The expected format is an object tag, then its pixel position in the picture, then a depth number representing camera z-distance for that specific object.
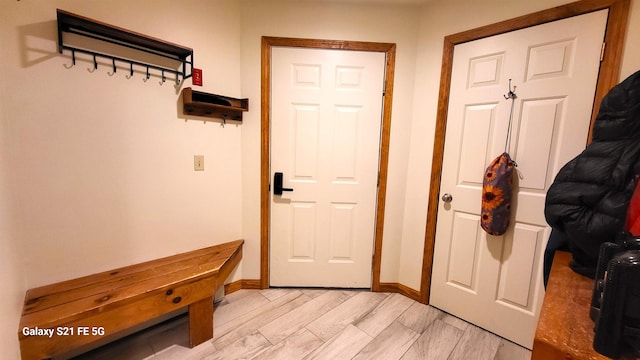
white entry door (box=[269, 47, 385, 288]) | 2.05
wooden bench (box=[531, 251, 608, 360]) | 0.60
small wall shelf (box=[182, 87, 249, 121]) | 1.70
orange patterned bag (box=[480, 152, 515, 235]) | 1.59
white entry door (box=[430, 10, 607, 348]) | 1.43
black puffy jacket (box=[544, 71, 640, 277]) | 0.93
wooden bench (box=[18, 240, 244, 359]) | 1.11
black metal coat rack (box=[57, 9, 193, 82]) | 1.25
